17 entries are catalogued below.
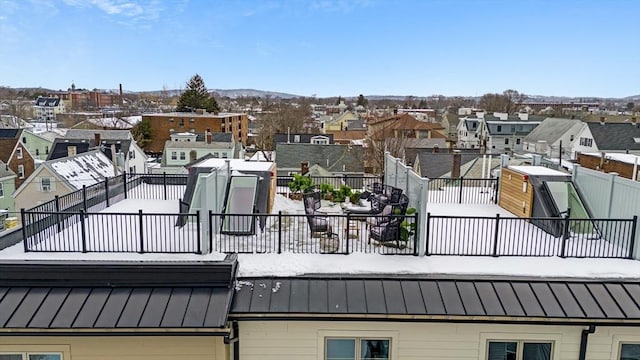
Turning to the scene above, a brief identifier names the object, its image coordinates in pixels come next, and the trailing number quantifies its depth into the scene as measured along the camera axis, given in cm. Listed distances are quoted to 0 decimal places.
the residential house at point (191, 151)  4091
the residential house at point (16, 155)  3934
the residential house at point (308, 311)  594
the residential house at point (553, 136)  4688
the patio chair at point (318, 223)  856
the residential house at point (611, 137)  4297
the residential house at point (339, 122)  7740
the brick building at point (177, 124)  6397
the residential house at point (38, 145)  4898
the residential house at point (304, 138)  4694
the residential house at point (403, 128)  4652
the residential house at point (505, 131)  5788
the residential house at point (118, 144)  3956
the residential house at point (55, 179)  3122
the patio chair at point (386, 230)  824
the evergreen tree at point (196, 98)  8112
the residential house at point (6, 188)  3297
